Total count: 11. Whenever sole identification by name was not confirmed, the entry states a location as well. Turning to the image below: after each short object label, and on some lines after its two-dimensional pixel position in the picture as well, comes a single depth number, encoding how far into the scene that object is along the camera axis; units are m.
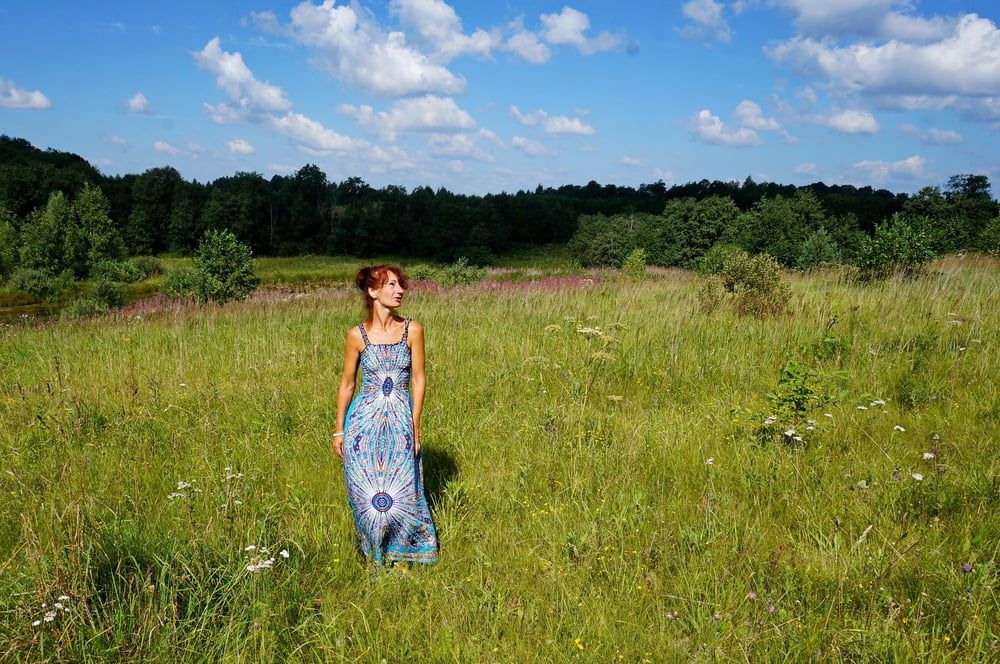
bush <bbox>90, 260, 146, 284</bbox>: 47.42
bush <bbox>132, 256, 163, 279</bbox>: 59.56
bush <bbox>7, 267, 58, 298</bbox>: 43.25
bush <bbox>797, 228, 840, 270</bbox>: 19.16
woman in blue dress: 3.38
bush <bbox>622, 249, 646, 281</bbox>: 20.68
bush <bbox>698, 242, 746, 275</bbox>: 20.50
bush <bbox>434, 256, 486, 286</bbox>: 21.23
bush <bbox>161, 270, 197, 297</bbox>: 17.48
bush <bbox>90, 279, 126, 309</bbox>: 27.98
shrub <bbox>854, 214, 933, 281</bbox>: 11.49
